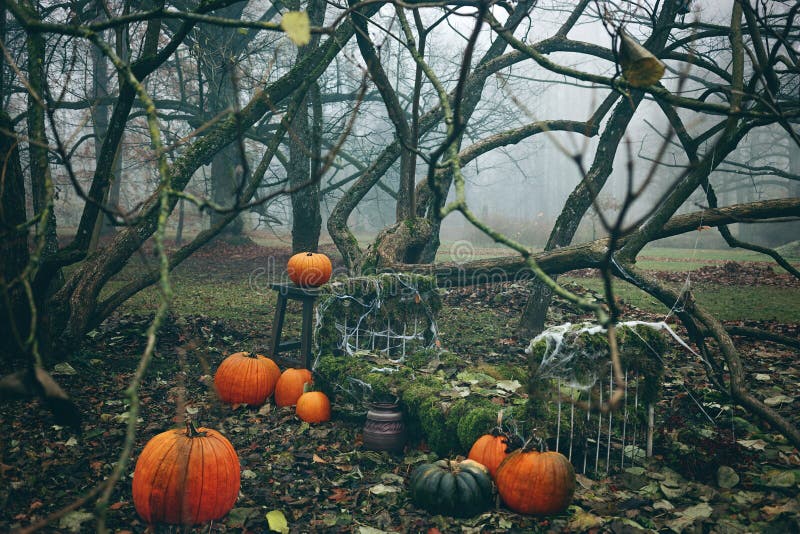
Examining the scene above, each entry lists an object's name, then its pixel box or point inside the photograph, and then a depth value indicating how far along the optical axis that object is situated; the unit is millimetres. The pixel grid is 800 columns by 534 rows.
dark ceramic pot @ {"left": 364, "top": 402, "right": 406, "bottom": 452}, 5154
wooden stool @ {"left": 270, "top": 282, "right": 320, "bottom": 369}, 7051
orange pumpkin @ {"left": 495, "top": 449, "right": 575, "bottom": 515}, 3820
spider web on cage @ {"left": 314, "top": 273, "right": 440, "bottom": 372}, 6672
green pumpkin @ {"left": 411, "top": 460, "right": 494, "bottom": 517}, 3914
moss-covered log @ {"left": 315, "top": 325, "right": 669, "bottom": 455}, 4539
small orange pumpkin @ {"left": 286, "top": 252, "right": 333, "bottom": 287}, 7516
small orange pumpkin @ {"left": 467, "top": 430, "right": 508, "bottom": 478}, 4379
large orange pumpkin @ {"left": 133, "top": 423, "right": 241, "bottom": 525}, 3785
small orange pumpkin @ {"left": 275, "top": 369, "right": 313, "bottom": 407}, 6371
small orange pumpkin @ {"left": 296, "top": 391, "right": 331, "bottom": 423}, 5914
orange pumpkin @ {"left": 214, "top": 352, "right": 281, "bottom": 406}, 6324
